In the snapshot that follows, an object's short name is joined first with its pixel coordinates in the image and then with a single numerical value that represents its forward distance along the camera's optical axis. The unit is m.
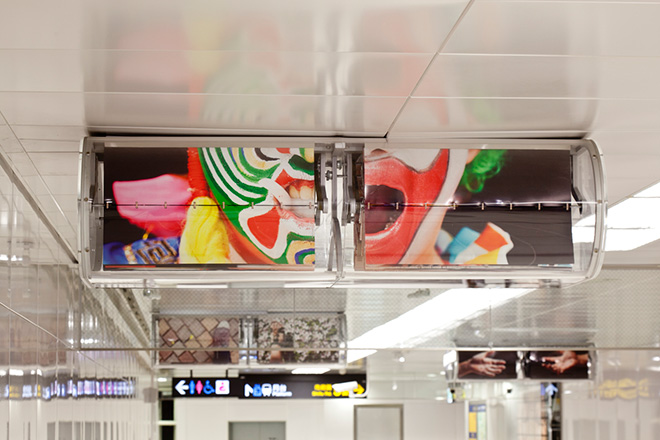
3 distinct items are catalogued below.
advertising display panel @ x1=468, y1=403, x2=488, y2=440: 21.23
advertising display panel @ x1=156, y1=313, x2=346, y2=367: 9.45
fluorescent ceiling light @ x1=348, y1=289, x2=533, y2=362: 9.41
